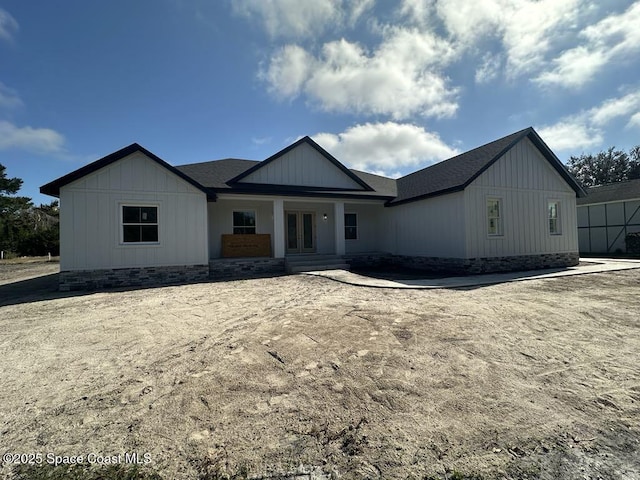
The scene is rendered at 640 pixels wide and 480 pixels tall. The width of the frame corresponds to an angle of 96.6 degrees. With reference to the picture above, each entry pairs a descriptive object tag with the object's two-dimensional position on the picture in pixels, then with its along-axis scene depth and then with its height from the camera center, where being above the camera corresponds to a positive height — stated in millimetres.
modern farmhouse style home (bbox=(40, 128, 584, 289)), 9492 +1151
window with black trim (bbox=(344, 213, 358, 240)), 15621 +872
